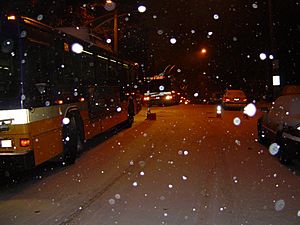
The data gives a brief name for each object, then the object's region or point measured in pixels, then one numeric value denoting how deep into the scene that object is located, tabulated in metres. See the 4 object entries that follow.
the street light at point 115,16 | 18.82
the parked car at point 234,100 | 21.21
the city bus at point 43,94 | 5.52
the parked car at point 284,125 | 6.24
